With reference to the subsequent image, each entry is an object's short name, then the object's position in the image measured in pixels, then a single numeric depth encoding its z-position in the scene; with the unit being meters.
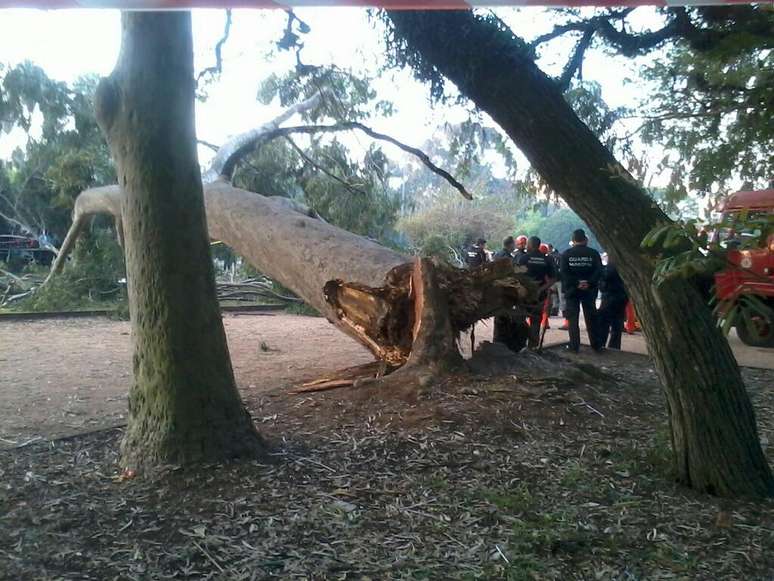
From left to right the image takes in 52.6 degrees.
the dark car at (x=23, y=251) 23.42
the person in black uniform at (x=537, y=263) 10.47
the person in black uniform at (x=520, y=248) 11.28
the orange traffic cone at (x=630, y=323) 13.45
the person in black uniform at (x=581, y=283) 10.02
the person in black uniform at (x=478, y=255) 13.12
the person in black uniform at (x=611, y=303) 10.36
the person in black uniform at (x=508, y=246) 11.62
